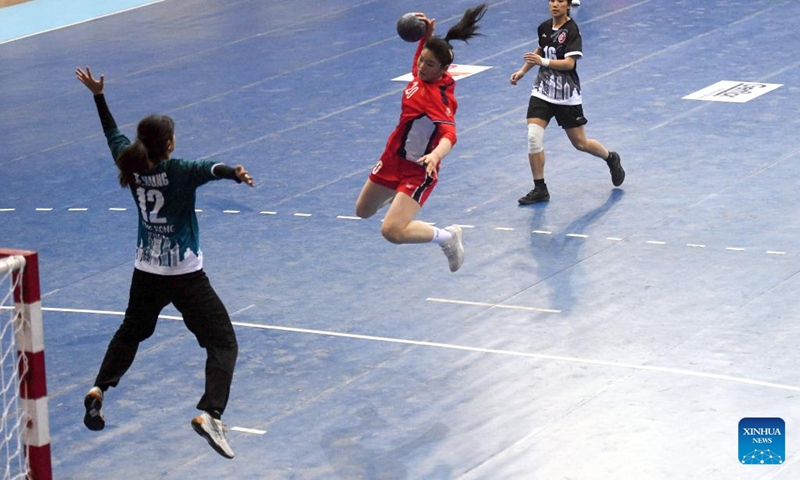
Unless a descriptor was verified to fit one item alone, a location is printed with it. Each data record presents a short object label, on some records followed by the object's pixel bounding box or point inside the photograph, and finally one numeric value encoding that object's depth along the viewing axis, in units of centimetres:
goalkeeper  855
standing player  1388
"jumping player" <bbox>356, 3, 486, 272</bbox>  1088
